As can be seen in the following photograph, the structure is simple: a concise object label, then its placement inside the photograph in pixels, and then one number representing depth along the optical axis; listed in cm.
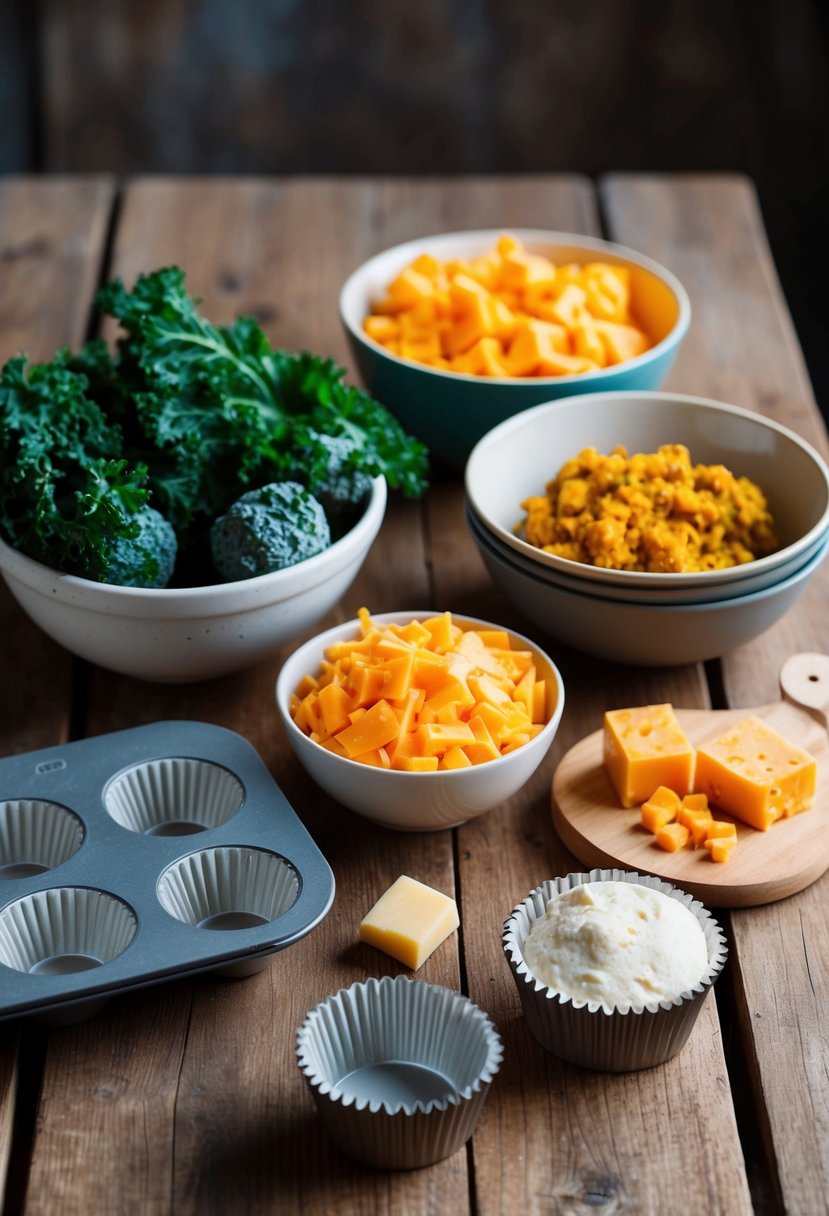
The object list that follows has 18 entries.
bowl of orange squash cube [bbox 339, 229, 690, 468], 188
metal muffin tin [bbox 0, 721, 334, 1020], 116
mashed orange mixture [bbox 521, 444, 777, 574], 156
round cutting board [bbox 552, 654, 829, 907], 132
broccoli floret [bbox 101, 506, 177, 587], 146
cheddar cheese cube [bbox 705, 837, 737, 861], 133
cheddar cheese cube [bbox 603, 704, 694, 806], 139
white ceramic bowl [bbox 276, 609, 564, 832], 130
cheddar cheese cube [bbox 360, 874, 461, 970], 125
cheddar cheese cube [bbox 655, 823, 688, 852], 135
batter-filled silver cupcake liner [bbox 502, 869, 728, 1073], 111
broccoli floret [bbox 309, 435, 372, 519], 160
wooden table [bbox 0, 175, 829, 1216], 107
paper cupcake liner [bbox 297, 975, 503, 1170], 106
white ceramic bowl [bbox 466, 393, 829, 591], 171
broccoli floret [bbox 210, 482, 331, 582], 149
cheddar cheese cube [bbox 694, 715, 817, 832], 137
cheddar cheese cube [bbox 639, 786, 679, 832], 137
